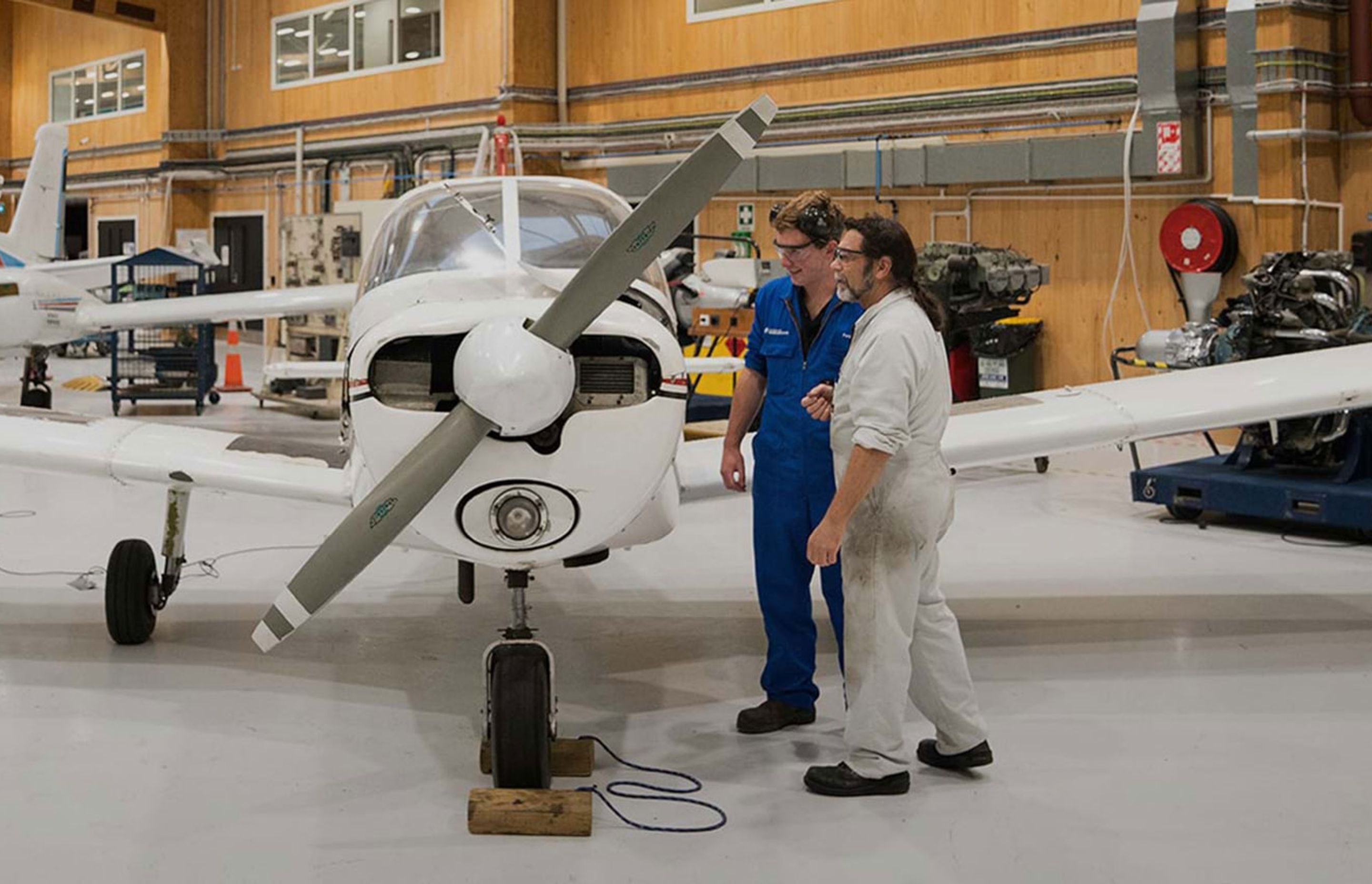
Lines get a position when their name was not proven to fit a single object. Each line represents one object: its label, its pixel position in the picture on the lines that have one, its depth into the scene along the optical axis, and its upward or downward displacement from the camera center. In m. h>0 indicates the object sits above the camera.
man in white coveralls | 3.90 -0.11
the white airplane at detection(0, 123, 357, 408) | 12.23 +1.61
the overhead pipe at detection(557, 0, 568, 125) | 18.91 +5.35
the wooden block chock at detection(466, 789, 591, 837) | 3.78 -0.91
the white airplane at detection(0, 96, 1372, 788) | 3.76 +0.12
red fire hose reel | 11.42 +1.80
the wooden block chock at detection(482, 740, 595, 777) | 4.24 -0.86
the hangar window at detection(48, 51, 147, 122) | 28.42 +7.85
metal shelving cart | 14.80 +1.12
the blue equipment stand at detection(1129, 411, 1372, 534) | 7.54 -0.13
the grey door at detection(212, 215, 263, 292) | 25.52 +3.85
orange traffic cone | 17.38 +1.17
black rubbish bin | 11.59 +0.93
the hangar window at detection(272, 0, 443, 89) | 21.08 +6.66
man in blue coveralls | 4.65 +0.06
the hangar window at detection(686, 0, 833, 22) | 16.19 +5.27
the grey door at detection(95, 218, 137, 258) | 28.73 +4.74
